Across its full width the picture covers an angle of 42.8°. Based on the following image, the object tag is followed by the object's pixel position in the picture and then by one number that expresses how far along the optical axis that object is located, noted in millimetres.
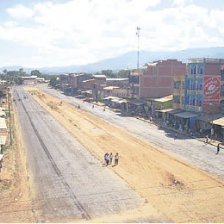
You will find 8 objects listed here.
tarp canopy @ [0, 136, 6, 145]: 37984
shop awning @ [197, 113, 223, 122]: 48581
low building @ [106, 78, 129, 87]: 108844
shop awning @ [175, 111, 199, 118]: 51588
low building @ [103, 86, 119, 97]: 99375
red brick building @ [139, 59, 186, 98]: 76562
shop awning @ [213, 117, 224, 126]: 44712
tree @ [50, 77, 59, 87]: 186062
